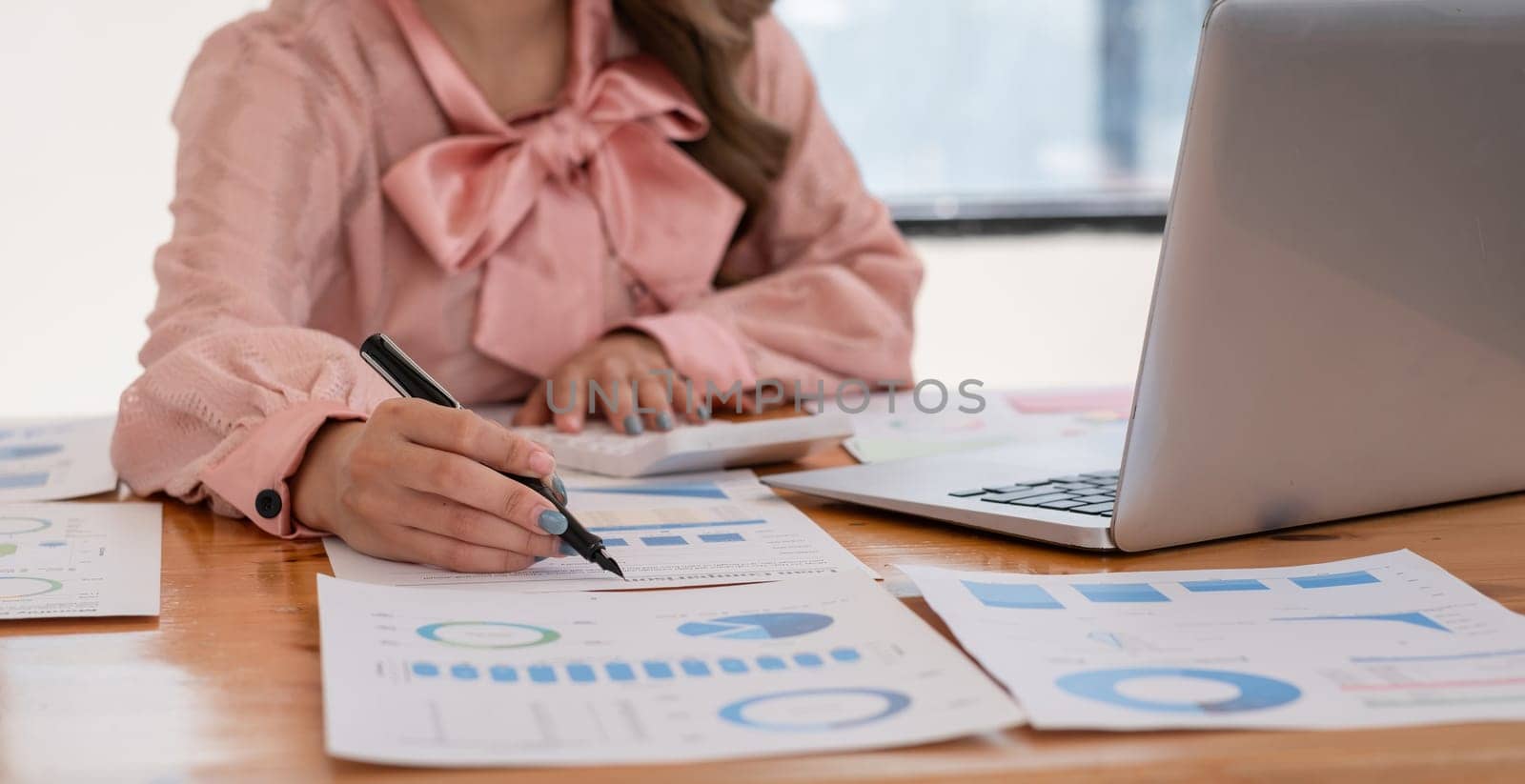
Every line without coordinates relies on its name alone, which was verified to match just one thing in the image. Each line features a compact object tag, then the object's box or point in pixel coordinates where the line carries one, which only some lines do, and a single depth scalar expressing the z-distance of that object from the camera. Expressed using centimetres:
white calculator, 214
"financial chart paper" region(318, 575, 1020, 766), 159
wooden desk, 157
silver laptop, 177
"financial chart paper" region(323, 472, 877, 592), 184
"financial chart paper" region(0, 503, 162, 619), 180
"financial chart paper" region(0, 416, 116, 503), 212
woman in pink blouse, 219
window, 548
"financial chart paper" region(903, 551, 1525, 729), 162
